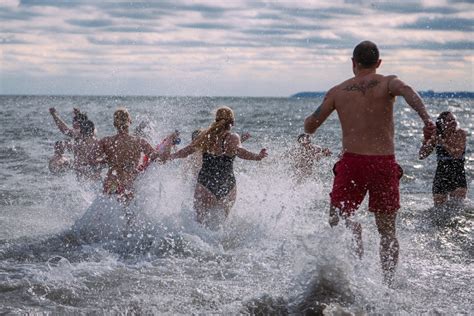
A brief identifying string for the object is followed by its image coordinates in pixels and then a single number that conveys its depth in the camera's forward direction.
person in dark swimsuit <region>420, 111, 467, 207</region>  9.53
